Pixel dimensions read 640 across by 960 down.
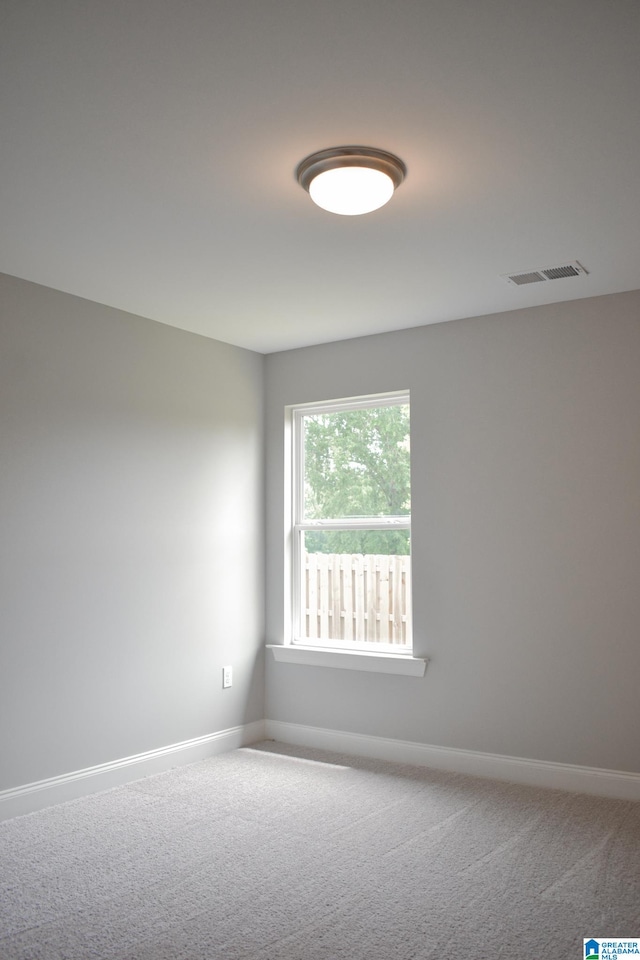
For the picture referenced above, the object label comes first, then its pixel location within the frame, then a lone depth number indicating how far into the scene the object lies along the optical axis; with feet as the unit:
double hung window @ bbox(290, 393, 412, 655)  15.51
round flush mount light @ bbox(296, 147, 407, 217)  8.35
